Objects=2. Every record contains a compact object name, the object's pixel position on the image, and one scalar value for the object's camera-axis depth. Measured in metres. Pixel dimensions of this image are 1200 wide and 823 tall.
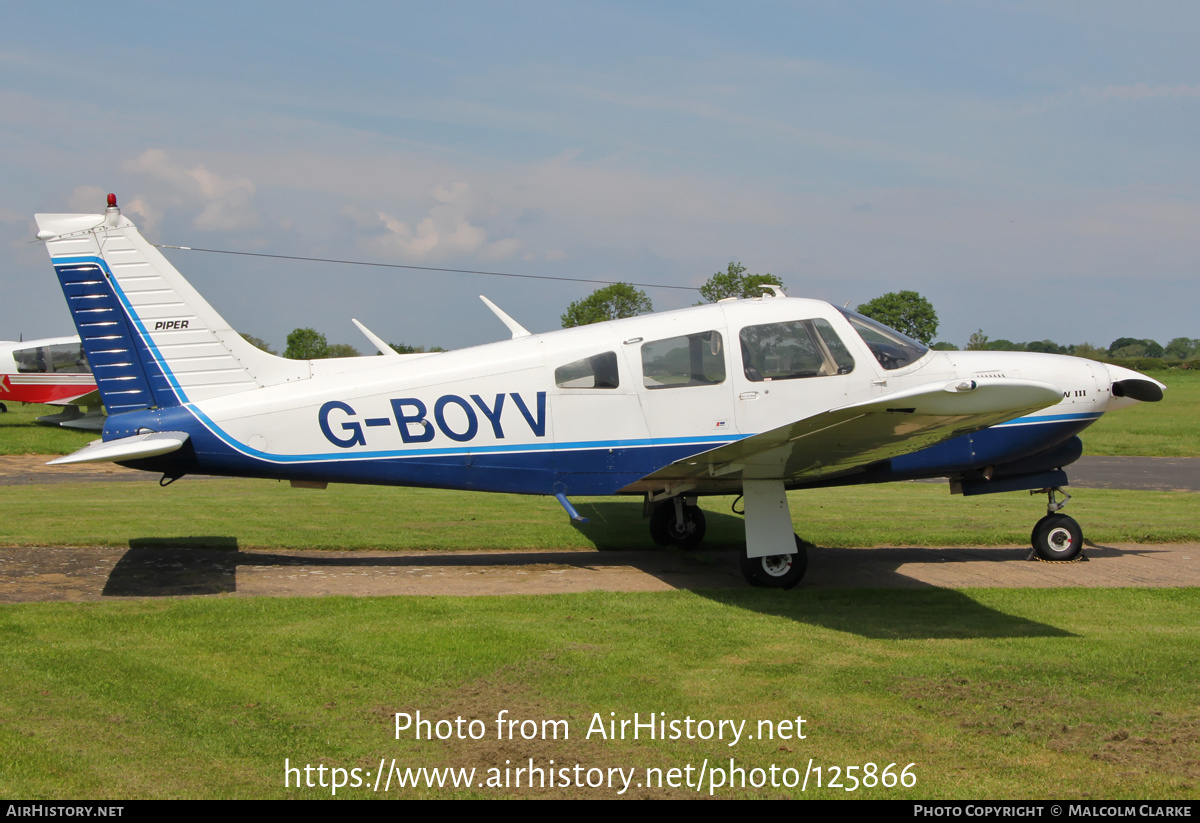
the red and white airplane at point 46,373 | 26.38
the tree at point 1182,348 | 100.76
